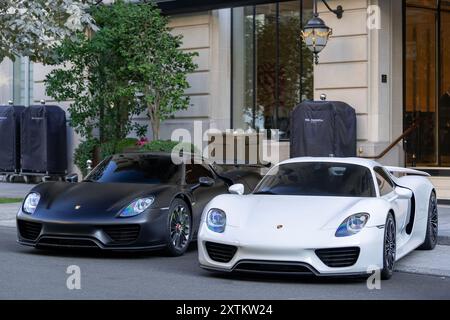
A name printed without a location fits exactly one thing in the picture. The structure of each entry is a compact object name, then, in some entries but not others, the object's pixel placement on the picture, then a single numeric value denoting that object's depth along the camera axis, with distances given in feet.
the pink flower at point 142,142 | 65.74
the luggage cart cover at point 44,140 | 77.05
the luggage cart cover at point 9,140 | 79.56
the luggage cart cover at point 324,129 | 59.77
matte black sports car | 33.22
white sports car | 27.55
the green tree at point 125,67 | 63.16
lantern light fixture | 58.75
